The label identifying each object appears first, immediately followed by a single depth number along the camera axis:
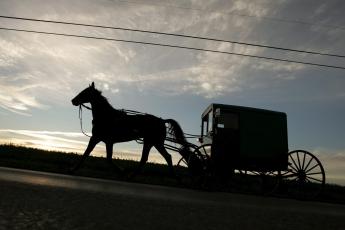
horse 12.70
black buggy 11.75
